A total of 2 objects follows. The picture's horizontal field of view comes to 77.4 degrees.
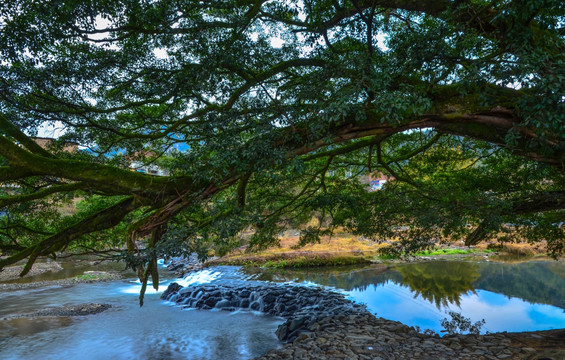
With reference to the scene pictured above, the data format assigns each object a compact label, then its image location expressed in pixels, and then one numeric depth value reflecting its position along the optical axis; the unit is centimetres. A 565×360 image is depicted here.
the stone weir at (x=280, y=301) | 939
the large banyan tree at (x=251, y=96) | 371
